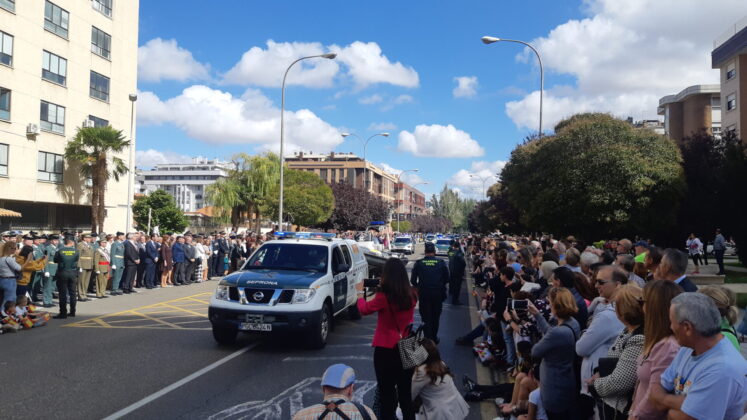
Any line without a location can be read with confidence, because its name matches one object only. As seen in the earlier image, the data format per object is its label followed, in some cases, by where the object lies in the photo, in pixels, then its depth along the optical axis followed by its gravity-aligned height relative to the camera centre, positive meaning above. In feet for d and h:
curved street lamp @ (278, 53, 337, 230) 85.46 +19.45
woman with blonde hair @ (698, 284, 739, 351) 12.68 -1.65
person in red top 16.21 -2.97
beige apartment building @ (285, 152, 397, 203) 396.16 +46.20
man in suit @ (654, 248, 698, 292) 18.29 -1.08
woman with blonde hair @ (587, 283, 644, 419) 12.30 -2.86
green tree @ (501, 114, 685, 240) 61.62 +6.14
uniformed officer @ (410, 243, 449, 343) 29.68 -2.99
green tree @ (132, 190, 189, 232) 246.88 +7.33
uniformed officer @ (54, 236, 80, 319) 38.17 -3.16
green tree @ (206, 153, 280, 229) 179.11 +15.08
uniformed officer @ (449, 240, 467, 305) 47.85 -3.18
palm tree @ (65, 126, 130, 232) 105.09 +13.77
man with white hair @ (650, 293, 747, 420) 9.15 -2.30
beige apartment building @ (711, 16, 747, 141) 124.88 +36.99
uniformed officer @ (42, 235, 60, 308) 45.42 -3.79
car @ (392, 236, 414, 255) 138.62 -3.30
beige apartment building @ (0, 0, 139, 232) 95.96 +25.79
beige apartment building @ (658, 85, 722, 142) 189.06 +44.90
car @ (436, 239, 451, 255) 122.52 -2.92
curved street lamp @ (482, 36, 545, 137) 75.56 +26.60
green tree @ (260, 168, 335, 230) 168.55 +8.63
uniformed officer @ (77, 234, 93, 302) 49.08 -3.30
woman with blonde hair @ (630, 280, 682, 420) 10.82 -2.21
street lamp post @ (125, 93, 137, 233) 113.26 +11.67
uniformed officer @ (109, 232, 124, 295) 53.47 -3.22
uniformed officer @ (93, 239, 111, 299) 50.34 -3.66
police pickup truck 28.19 -3.33
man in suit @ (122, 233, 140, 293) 55.11 -3.47
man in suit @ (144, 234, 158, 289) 58.59 -3.46
